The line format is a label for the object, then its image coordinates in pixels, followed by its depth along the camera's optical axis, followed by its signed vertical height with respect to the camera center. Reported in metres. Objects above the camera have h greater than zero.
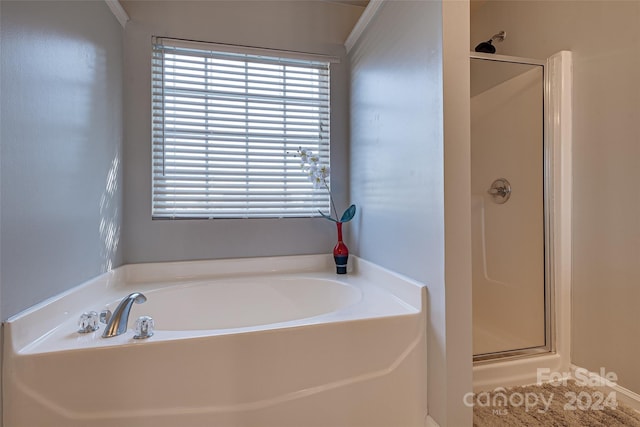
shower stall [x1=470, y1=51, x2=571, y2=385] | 1.79 +0.03
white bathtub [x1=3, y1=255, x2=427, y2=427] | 0.96 -0.54
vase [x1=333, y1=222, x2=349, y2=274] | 2.04 -0.28
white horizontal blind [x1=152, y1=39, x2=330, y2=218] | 1.95 +0.59
